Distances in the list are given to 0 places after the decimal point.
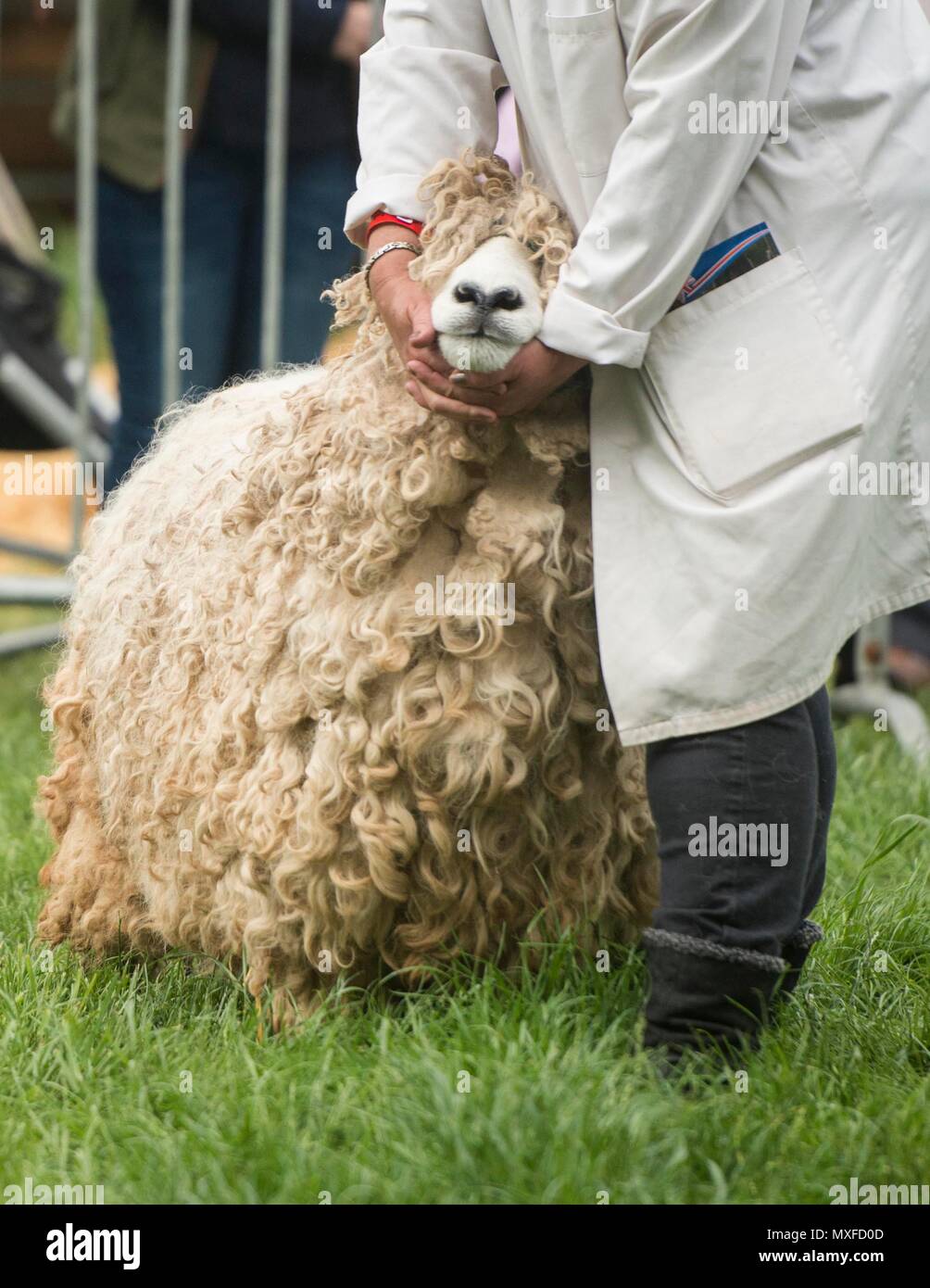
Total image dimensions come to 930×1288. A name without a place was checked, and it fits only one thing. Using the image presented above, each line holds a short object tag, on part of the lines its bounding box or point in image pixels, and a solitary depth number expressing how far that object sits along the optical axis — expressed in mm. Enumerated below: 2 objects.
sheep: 4457
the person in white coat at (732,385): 4086
